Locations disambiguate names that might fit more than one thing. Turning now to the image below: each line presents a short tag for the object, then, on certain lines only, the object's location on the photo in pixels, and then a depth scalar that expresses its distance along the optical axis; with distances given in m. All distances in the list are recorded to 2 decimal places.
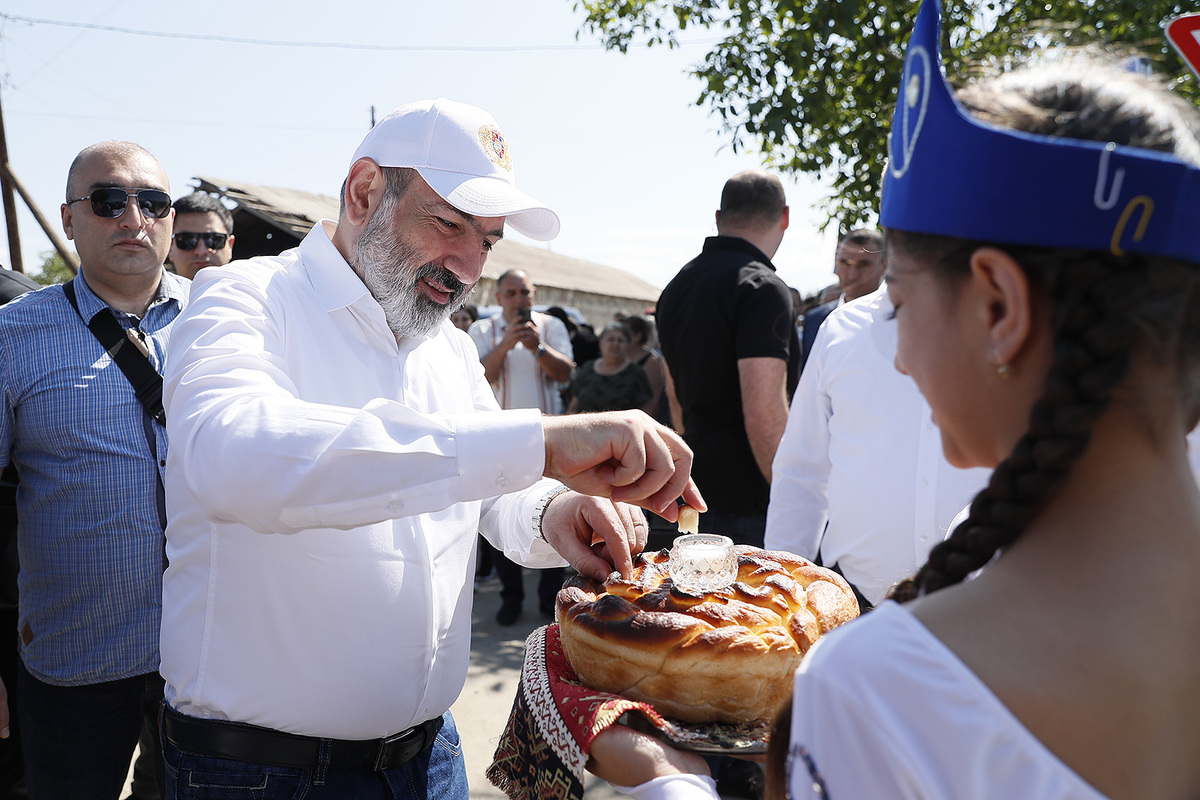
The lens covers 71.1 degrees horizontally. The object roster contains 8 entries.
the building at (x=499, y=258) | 9.73
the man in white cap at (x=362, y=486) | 1.36
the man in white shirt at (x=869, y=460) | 2.37
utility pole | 11.34
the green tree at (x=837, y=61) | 7.82
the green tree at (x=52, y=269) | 48.88
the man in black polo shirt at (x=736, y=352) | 3.77
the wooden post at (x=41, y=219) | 8.55
